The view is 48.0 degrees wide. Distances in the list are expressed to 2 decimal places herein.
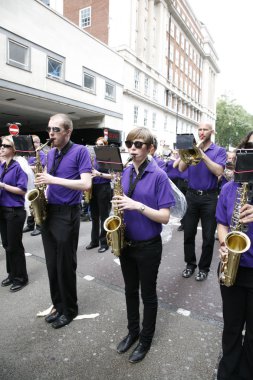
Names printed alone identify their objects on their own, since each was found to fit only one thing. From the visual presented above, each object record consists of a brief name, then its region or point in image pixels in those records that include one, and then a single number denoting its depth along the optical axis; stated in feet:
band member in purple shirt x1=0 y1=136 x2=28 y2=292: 13.23
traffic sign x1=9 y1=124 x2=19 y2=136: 36.87
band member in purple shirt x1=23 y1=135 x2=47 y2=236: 23.08
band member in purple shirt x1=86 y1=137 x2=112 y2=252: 20.11
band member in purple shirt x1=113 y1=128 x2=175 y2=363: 8.55
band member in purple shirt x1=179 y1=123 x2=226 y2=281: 14.38
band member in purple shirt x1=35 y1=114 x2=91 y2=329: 10.09
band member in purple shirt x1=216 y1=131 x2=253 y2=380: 7.01
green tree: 197.06
